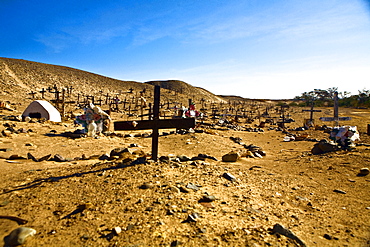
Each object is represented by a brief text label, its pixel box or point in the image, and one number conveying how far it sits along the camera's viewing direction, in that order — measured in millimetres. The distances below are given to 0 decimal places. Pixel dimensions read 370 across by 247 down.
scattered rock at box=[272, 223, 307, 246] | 2763
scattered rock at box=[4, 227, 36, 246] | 2564
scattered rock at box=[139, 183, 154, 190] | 3928
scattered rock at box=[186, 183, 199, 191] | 4039
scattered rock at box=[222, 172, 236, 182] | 4889
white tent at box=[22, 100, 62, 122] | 15656
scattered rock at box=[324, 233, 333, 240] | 3020
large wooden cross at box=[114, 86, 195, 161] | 5477
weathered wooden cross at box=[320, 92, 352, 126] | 11227
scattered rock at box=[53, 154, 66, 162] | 6898
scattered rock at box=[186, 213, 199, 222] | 3017
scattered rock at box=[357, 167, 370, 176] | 6424
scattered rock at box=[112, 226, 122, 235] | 2698
